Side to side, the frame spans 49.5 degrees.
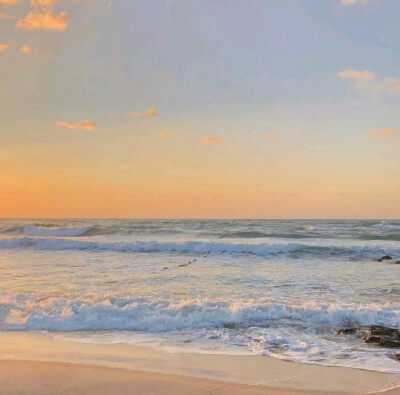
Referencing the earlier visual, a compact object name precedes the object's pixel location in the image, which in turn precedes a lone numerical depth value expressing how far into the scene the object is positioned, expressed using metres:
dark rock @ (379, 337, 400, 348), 6.34
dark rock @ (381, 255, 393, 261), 18.61
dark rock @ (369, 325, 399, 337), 6.82
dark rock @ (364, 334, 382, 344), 6.57
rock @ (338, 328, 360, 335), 7.14
